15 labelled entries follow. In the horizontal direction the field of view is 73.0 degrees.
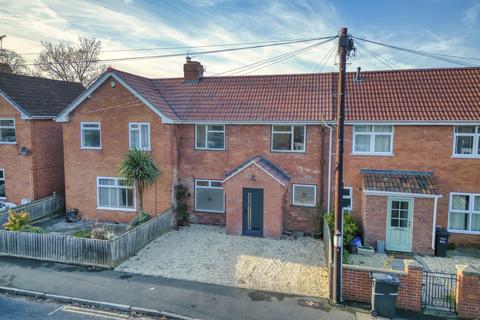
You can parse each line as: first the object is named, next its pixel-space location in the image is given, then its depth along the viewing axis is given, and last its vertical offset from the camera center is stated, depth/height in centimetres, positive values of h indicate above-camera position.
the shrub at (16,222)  1301 -347
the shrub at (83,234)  1275 -393
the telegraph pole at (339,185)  893 -134
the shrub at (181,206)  1623 -346
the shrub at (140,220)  1480 -382
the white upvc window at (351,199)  1451 -274
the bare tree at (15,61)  3319 +786
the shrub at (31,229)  1301 -378
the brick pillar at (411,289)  873 -409
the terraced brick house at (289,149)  1341 -52
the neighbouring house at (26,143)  1780 -42
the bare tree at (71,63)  3334 +764
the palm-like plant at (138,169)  1447 -149
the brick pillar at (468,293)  839 -402
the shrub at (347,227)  1312 -362
